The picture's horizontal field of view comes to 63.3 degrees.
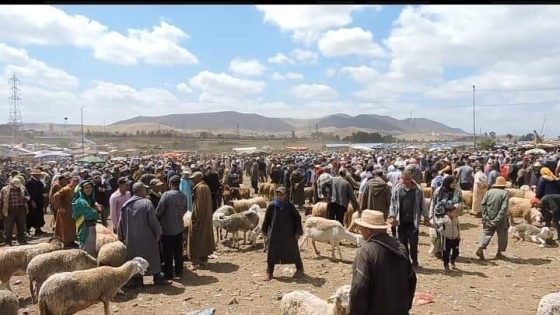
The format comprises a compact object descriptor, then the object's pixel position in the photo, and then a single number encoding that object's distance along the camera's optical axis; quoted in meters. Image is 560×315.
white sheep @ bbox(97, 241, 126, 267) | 6.88
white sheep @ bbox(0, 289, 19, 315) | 5.15
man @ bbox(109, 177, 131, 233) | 8.29
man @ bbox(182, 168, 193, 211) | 10.97
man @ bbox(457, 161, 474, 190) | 15.09
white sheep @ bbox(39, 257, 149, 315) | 5.37
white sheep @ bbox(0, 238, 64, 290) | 6.80
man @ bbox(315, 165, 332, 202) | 10.92
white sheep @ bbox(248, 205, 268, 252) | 10.45
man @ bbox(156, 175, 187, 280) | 7.69
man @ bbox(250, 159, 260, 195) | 21.84
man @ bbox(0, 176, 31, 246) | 10.59
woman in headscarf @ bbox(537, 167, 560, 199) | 10.73
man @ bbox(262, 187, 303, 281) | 7.59
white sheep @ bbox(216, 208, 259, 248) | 10.07
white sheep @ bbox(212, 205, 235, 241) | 10.23
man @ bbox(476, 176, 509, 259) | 8.60
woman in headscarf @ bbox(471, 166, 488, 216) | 13.27
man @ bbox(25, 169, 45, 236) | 12.12
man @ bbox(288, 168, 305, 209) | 16.47
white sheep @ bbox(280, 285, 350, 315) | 4.53
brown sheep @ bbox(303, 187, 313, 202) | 17.15
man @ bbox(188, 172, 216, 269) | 8.46
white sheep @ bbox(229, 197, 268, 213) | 12.94
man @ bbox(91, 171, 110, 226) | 11.73
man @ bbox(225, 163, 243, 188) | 17.75
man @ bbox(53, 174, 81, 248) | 9.04
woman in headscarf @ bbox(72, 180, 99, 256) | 7.49
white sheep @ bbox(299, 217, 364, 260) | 8.80
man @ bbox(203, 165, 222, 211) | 12.98
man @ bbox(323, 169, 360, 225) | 10.30
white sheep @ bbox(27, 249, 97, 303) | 6.29
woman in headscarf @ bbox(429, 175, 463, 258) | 7.82
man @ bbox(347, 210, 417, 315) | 3.54
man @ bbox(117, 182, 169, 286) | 7.12
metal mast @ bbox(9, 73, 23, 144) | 82.41
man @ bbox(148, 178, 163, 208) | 8.26
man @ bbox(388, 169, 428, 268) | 7.54
